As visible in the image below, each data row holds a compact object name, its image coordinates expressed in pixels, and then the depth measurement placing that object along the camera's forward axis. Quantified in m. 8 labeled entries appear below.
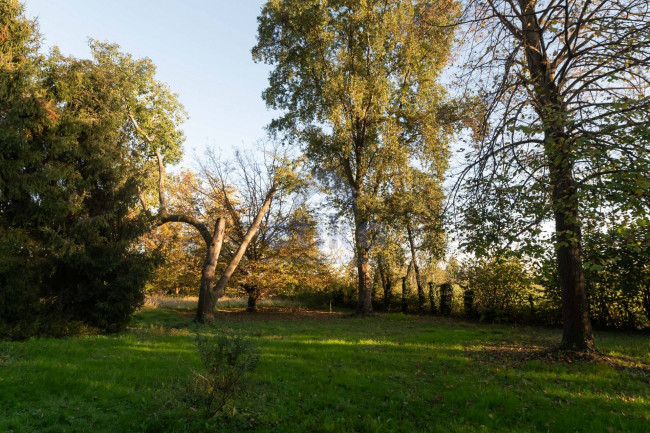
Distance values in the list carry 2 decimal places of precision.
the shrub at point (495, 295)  16.81
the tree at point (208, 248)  16.48
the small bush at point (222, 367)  4.83
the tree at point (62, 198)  10.44
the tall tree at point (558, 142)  5.68
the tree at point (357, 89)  18.00
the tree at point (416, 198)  16.86
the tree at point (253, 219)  21.52
